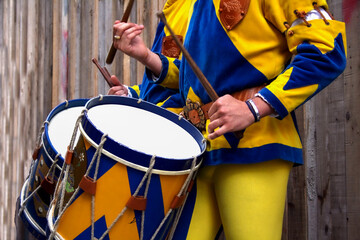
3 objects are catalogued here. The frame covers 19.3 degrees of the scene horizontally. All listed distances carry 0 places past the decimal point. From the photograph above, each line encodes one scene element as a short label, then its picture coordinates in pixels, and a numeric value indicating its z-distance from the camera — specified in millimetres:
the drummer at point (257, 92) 2854
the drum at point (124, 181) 2895
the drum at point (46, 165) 3335
